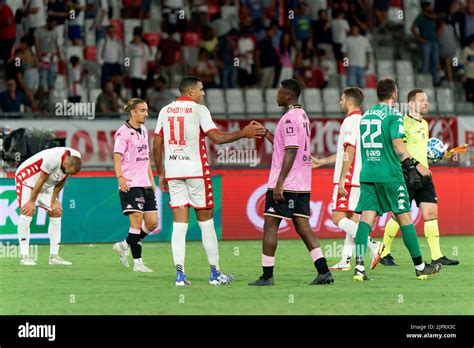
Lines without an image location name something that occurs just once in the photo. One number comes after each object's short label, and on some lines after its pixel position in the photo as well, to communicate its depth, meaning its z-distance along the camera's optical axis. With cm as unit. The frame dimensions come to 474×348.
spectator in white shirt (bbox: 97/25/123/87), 2450
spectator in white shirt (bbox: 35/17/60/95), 2398
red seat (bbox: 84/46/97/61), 2508
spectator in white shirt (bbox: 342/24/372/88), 2658
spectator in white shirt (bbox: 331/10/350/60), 2738
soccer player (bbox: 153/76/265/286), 1348
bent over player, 1596
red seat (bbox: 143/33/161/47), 2644
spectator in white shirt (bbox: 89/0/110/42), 2556
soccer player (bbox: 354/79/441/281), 1369
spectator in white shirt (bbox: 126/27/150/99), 2488
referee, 1530
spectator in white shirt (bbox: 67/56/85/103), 2403
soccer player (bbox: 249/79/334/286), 1312
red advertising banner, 2098
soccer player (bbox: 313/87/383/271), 1486
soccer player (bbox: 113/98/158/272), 1547
